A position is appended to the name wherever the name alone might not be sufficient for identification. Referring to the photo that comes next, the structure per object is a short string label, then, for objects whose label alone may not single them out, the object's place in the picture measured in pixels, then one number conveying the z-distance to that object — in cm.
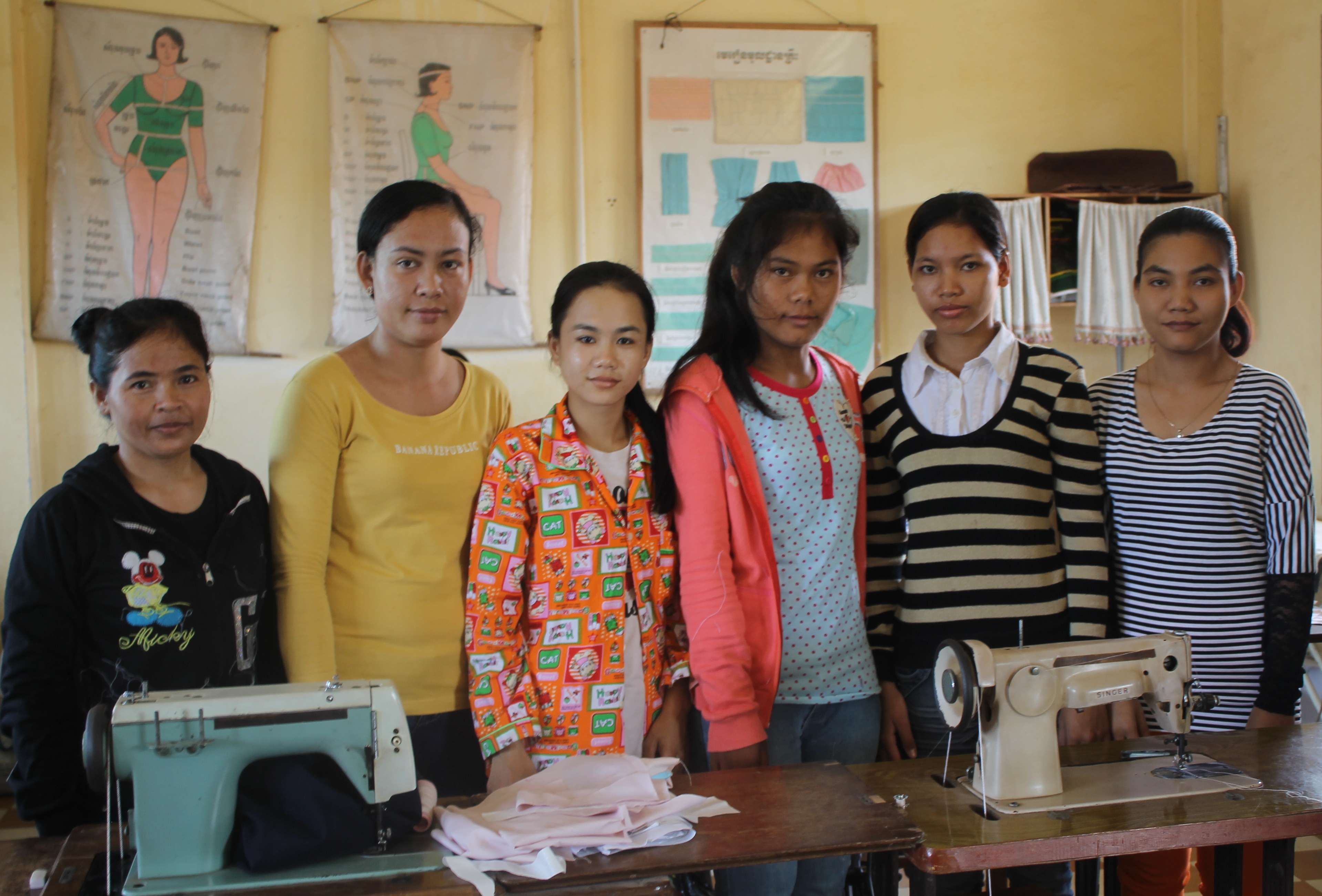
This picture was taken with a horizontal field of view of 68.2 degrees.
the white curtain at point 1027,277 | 409
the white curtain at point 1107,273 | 413
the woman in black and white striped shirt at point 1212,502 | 176
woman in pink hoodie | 163
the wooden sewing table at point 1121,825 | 132
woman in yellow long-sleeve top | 165
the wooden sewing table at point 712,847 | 121
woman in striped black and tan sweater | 175
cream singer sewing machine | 145
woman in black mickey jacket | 144
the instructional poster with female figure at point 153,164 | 363
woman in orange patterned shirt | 162
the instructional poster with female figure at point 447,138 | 384
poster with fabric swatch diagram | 405
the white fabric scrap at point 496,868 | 120
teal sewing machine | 120
